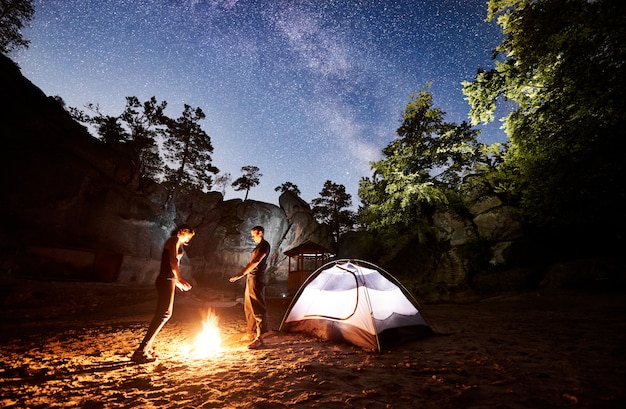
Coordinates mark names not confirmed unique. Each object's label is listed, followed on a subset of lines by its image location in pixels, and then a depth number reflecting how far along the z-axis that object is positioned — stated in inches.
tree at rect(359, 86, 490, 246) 590.2
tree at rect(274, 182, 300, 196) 1503.2
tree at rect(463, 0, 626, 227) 254.1
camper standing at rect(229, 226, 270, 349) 209.6
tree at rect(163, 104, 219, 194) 959.6
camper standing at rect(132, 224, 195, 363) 161.5
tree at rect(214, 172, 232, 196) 1555.1
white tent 201.3
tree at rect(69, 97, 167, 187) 826.2
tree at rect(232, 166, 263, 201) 1513.3
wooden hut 734.5
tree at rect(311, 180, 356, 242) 1445.6
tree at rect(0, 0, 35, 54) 729.0
